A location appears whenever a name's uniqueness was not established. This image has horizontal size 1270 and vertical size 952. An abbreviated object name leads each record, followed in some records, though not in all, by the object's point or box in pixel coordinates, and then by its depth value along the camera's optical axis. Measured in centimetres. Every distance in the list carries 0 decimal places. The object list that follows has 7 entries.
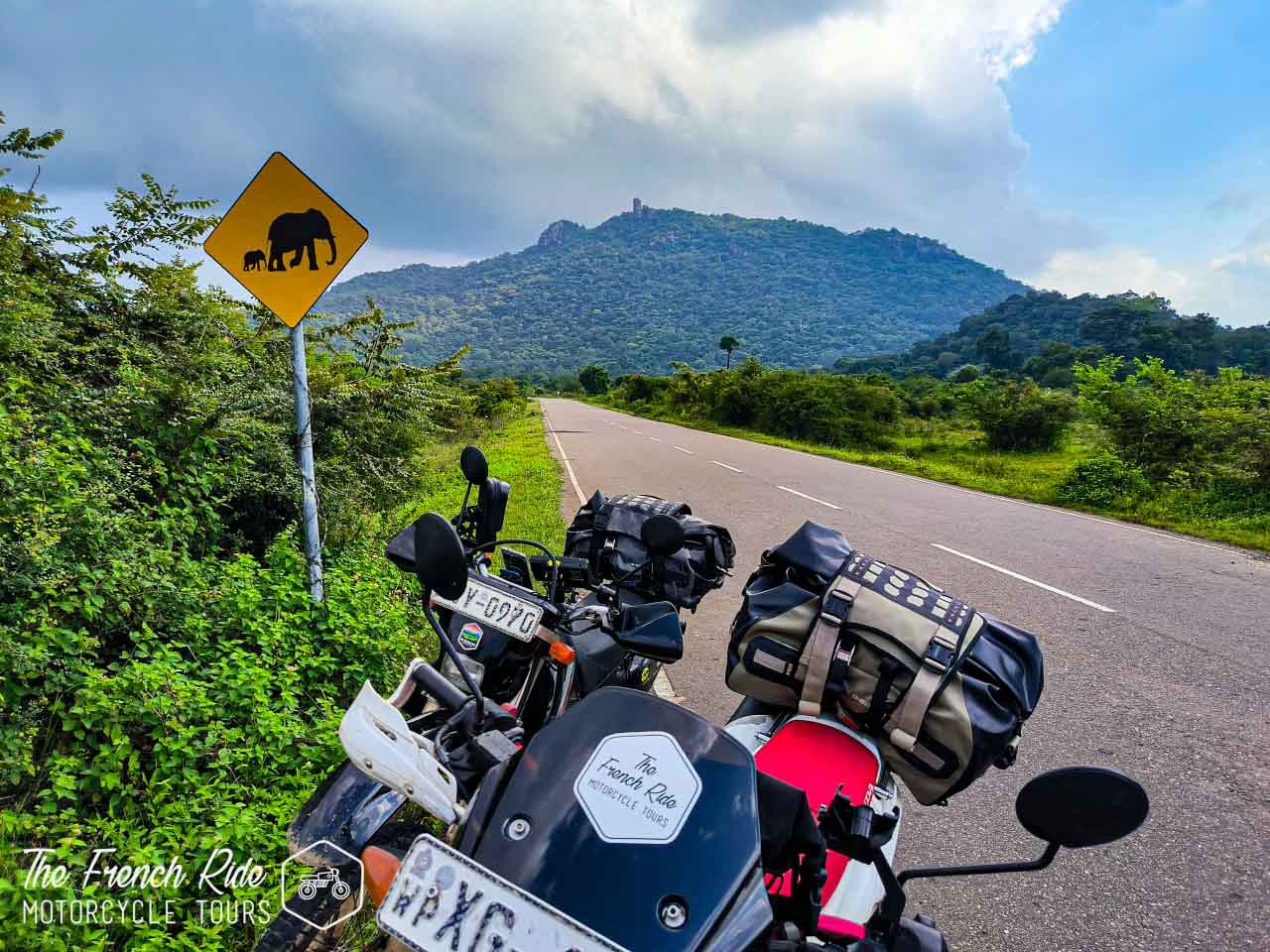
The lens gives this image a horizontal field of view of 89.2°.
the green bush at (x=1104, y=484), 1111
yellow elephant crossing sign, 310
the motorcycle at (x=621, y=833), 88
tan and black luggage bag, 177
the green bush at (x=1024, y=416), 1980
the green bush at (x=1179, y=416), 1081
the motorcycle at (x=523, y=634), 211
